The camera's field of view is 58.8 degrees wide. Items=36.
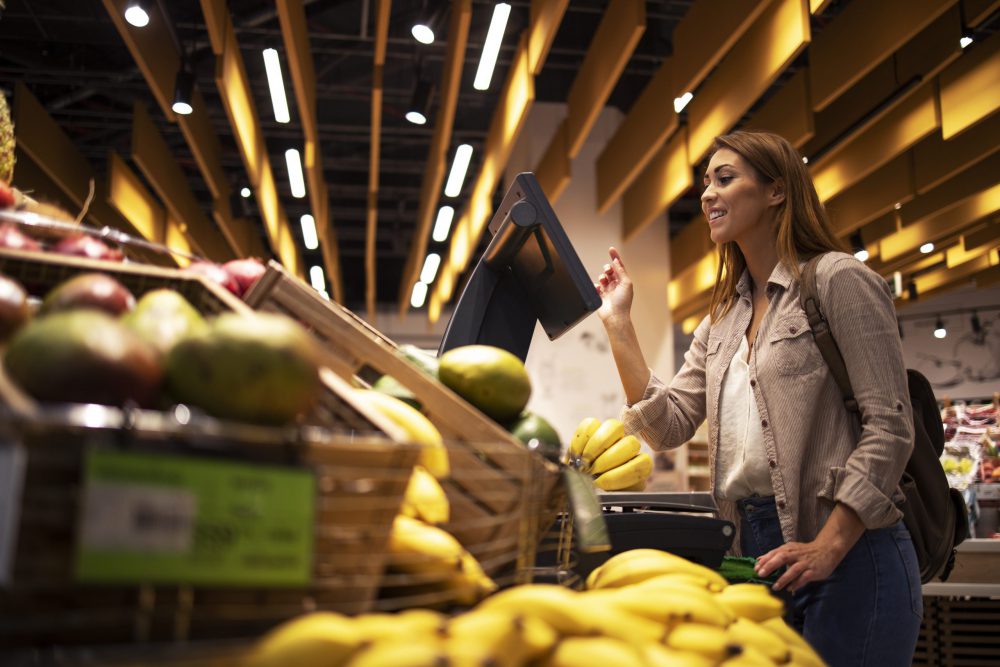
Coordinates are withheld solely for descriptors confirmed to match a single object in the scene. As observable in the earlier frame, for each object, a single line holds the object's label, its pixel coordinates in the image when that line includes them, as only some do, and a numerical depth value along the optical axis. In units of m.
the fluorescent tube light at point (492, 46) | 4.78
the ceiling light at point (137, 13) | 4.82
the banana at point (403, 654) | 0.63
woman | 1.76
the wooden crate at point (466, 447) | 0.94
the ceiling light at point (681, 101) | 5.54
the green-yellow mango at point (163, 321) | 0.83
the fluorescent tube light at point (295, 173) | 6.97
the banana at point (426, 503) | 0.99
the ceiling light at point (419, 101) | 6.47
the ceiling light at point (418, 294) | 11.87
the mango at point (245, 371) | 0.74
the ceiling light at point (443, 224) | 8.82
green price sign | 0.58
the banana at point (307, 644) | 0.64
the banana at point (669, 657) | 0.82
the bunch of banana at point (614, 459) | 2.90
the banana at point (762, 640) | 1.01
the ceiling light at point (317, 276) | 11.22
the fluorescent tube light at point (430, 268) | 10.57
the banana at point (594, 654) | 0.74
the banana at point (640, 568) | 1.21
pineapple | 1.83
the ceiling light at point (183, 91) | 5.91
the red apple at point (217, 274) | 1.29
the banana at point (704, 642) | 0.92
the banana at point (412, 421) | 0.97
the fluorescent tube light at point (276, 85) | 5.27
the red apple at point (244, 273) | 1.33
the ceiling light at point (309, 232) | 8.81
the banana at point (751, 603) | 1.22
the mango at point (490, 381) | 1.20
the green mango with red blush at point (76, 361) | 0.71
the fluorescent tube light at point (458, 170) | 6.93
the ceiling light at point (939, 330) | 12.87
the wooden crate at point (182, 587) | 0.60
